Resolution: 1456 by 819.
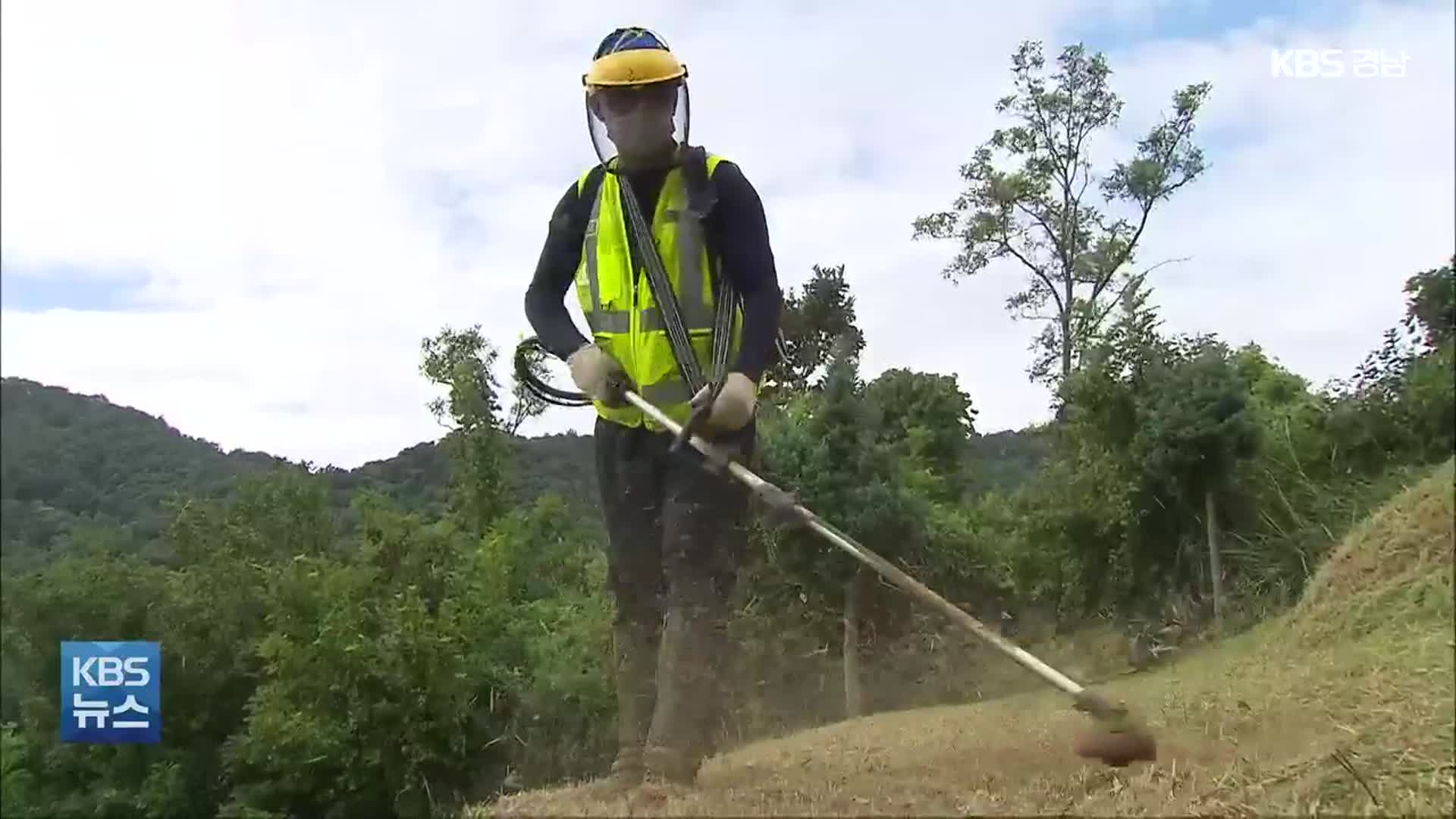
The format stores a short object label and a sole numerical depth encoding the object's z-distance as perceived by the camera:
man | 2.68
